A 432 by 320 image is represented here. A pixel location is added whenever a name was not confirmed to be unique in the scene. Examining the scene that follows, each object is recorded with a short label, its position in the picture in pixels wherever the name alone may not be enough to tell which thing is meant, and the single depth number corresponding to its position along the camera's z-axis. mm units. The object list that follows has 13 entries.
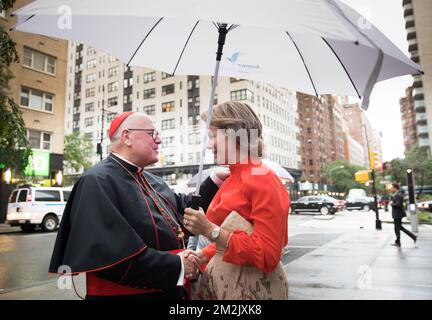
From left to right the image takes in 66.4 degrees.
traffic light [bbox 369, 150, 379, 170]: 19194
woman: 1798
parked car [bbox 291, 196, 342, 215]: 34412
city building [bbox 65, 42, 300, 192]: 56438
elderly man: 1759
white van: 17578
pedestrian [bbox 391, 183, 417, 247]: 11906
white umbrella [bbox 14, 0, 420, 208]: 1847
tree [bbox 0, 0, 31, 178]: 8912
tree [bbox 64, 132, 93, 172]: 47906
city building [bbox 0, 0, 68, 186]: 25828
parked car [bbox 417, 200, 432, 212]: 28812
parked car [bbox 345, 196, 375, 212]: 42750
